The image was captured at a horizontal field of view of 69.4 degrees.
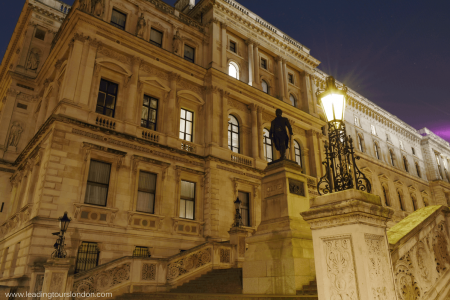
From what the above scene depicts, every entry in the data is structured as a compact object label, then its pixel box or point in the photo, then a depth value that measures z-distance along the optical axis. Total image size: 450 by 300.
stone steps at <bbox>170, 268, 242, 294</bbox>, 11.21
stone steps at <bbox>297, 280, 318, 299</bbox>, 8.29
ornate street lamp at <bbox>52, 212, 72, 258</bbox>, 11.61
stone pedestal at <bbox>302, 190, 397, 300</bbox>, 3.88
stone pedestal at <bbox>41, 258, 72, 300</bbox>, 10.59
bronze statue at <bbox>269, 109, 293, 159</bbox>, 11.97
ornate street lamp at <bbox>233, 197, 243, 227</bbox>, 16.17
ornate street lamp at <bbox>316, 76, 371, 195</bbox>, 4.88
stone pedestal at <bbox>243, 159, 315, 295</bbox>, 8.91
